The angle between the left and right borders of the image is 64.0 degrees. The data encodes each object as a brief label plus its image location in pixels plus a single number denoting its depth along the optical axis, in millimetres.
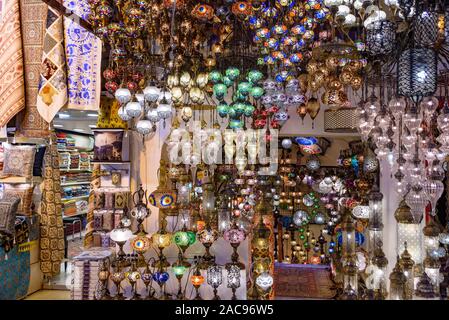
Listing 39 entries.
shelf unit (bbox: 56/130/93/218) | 8219
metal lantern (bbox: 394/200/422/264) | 3605
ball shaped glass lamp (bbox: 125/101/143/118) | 2744
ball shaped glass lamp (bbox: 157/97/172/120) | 2803
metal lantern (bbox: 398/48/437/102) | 2385
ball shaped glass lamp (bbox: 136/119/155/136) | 2873
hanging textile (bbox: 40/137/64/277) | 5148
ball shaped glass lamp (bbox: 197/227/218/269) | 2859
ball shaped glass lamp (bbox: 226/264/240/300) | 2843
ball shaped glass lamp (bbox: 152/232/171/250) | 2961
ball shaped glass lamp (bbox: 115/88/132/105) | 2895
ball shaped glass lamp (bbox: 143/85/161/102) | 2791
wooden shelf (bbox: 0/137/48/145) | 5023
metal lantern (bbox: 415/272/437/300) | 2646
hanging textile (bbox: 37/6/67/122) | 4066
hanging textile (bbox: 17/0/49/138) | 4359
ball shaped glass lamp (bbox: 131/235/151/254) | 2951
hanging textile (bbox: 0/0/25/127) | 4281
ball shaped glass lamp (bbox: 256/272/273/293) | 2727
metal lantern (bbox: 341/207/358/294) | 3592
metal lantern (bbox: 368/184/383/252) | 3461
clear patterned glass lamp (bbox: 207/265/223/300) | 2842
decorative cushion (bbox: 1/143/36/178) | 5000
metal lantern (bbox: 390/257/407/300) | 2758
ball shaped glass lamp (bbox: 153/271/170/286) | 2920
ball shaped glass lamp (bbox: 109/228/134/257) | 2930
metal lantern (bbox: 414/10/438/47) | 2229
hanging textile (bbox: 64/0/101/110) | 4094
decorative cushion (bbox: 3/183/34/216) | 4926
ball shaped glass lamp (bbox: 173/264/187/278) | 2906
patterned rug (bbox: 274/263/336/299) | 6082
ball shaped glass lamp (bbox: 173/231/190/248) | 2912
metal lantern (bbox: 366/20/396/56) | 2480
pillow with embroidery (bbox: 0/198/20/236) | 4348
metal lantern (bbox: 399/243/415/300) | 3080
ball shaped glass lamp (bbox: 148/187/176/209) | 3283
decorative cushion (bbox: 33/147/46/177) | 5156
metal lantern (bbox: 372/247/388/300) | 3186
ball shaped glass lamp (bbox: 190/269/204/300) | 2783
